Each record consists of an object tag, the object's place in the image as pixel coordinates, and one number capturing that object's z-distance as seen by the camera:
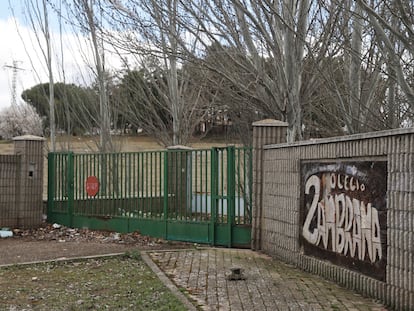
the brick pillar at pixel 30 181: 12.81
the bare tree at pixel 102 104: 16.22
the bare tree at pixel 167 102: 14.98
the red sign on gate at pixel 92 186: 12.56
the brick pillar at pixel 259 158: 9.59
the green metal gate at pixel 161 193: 10.23
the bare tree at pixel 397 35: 5.72
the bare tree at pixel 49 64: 16.59
